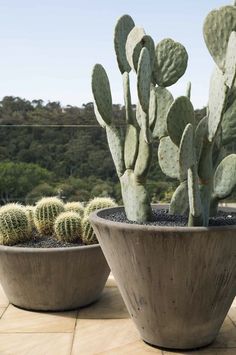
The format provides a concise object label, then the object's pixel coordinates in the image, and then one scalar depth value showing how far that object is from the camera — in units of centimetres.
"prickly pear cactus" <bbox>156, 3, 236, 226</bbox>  179
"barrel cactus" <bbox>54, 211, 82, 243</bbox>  267
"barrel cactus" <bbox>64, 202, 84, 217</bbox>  298
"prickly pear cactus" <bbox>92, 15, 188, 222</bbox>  202
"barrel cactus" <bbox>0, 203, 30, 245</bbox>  263
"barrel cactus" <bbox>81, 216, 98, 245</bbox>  265
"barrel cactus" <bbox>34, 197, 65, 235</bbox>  286
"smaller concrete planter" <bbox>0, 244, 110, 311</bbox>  243
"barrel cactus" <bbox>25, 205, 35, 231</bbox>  294
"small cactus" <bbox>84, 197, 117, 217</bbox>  286
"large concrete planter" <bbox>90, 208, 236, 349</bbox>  179
